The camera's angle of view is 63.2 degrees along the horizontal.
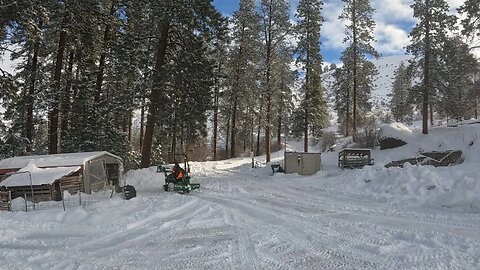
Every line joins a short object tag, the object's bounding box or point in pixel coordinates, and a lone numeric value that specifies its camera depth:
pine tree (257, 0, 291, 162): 33.09
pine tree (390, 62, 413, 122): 64.24
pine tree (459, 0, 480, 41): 24.27
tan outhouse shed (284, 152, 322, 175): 24.06
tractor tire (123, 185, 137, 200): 14.67
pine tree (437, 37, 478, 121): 28.53
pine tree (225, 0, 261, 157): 37.33
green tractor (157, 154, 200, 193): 16.94
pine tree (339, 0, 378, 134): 39.16
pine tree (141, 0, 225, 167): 20.13
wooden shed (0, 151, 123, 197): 16.47
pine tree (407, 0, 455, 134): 28.77
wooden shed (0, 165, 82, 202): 14.87
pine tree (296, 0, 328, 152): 33.38
